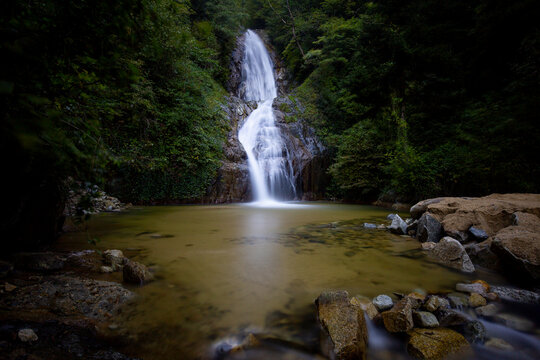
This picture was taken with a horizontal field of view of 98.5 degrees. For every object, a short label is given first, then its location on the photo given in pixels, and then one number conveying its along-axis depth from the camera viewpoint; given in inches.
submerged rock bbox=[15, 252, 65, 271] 85.5
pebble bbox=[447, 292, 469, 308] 74.5
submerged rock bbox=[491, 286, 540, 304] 78.4
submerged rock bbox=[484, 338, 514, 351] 57.1
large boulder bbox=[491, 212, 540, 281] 89.9
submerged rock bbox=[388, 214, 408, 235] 178.9
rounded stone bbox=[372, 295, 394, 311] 71.3
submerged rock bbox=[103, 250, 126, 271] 98.4
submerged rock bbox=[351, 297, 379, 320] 68.9
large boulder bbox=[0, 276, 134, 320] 61.6
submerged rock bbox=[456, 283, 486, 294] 83.4
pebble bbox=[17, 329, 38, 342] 46.5
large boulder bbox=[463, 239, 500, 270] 107.6
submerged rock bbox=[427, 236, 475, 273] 109.0
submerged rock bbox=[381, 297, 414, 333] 61.4
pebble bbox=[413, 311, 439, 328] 62.3
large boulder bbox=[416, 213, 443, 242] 151.1
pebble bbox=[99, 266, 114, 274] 92.7
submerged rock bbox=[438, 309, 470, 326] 63.9
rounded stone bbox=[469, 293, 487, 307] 74.7
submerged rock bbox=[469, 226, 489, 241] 129.5
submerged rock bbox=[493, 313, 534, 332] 64.7
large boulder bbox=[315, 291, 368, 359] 53.1
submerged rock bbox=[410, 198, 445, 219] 198.4
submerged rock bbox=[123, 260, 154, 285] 86.1
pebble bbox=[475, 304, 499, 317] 70.4
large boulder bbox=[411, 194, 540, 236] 136.4
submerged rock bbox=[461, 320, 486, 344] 59.2
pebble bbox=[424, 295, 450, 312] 69.9
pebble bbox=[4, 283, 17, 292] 65.7
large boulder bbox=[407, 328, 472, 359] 53.3
